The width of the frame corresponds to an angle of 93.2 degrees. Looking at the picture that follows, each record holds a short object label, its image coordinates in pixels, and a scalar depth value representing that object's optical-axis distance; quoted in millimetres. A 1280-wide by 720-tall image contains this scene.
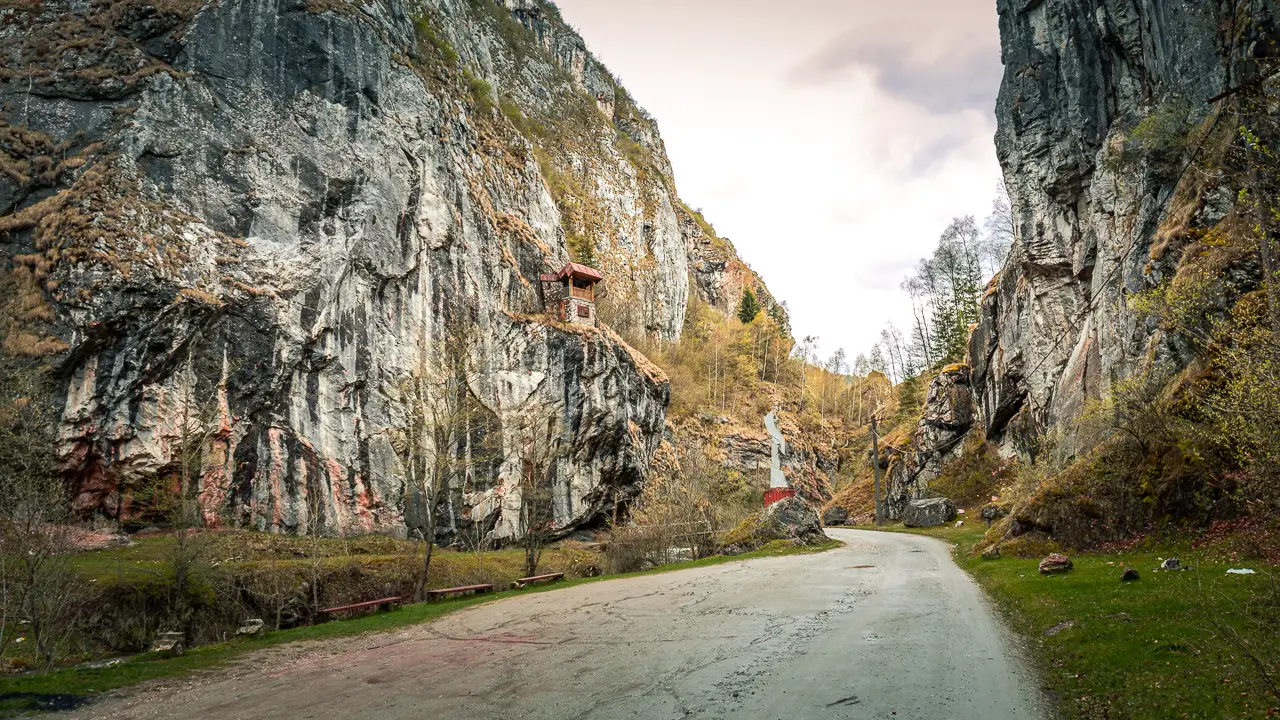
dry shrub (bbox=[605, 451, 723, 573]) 24766
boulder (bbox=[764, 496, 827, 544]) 26719
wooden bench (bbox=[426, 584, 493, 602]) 19078
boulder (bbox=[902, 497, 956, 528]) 36606
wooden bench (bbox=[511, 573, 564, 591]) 20969
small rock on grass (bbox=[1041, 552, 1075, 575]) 13953
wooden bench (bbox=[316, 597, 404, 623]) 17128
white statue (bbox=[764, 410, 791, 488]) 55719
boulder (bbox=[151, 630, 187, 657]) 12258
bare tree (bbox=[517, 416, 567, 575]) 23156
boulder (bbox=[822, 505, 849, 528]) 49031
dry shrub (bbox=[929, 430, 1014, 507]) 38656
